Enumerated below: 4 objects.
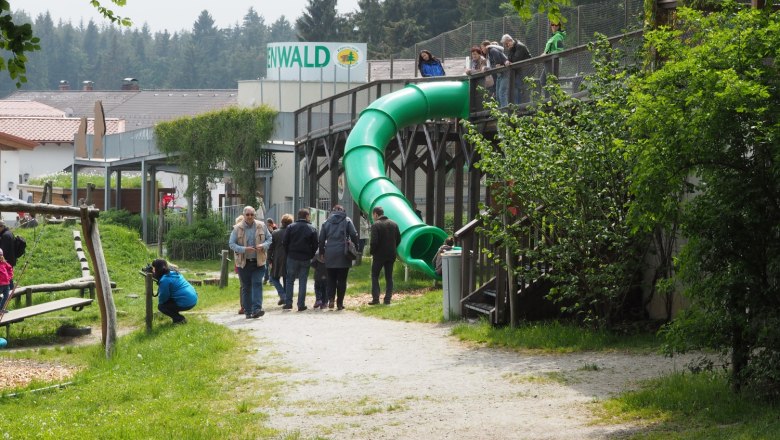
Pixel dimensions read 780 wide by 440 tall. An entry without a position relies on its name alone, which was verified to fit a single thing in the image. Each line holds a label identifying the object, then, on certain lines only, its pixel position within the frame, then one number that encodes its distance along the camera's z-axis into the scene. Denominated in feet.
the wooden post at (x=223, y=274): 79.92
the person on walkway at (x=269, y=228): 75.05
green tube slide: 73.10
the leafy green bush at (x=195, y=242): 125.29
